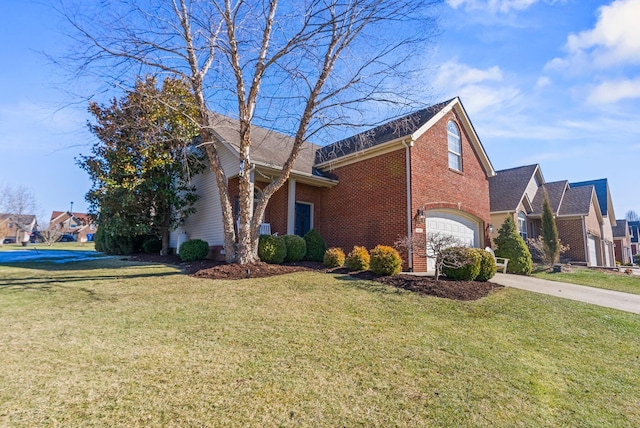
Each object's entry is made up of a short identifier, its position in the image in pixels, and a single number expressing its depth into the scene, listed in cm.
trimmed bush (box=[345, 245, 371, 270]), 963
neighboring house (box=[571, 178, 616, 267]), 2420
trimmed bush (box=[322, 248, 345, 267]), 1031
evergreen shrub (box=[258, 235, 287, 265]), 1031
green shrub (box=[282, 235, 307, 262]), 1098
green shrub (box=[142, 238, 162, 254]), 1639
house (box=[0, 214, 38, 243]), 4379
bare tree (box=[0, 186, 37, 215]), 4244
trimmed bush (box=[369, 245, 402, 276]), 883
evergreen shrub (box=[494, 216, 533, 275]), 1245
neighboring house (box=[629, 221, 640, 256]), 4619
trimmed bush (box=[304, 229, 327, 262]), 1188
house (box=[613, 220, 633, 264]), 3150
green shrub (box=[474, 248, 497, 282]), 891
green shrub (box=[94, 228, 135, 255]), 1655
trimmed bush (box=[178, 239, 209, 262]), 1209
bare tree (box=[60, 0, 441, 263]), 827
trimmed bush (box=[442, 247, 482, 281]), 845
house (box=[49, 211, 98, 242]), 6043
